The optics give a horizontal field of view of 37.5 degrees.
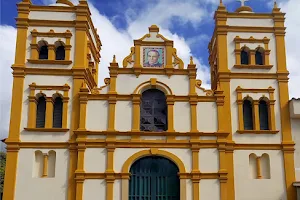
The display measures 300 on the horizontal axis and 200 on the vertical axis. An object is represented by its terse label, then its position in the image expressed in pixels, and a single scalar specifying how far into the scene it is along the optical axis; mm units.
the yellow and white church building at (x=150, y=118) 20578
